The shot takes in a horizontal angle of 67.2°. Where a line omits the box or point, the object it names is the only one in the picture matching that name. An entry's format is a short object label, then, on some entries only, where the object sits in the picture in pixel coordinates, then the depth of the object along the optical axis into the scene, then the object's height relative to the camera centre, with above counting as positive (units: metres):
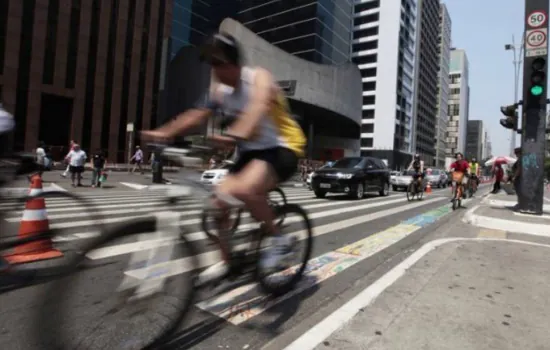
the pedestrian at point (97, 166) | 15.91 +0.20
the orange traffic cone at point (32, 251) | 2.79 -0.57
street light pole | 22.74 +7.62
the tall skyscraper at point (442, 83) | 136.38 +37.98
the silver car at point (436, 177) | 31.72 +1.16
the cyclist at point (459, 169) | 11.91 +0.72
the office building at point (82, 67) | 29.20 +7.99
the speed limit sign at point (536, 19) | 9.34 +4.08
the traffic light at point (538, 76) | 8.91 +2.66
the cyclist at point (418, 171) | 15.35 +0.75
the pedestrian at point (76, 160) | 15.26 +0.38
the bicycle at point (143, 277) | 2.35 -0.63
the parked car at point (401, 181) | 23.83 +0.52
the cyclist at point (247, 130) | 2.83 +0.36
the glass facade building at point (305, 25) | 65.25 +27.12
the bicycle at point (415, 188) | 15.21 +0.09
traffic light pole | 9.30 +1.83
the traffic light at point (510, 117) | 9.56 +1.86
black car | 13.74 +0.31
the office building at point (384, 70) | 85.44 +25.33
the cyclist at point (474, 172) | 18.48 +1.07
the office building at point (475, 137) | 183.20 +26.31
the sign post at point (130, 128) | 22.08 +2.43
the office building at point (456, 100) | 163.50 +37.30
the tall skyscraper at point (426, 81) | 104.38 +30.77
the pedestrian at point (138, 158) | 22.72 +0.88
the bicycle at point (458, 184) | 11.89 +0.27
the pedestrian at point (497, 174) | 16.44 +0.89
